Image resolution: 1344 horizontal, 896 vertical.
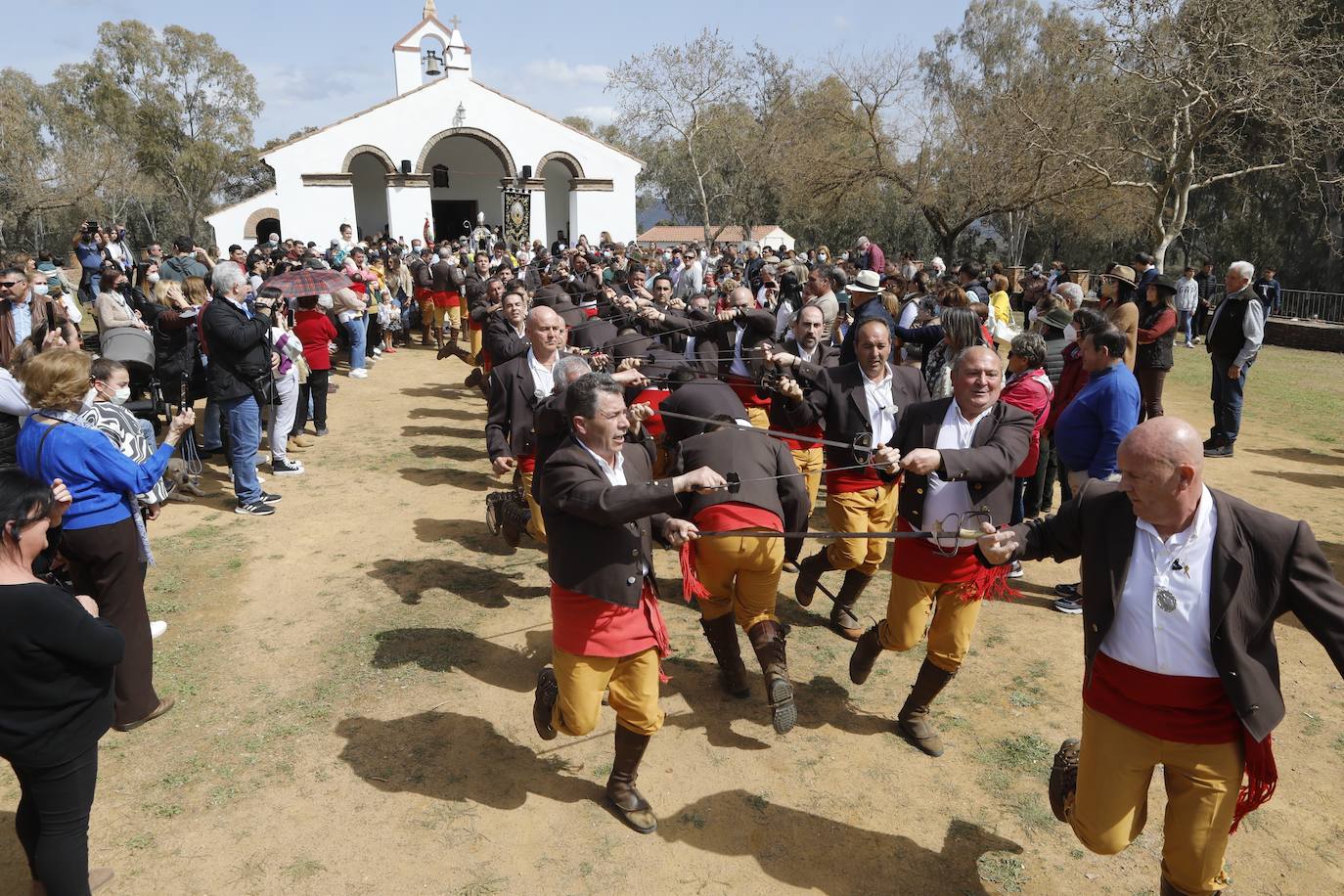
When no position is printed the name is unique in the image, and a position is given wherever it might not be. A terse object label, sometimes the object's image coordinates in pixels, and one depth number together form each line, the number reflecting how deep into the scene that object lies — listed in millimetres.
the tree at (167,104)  52281
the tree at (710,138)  33562
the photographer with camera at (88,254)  16516
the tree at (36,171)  38094
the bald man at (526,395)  6074
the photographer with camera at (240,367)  7676
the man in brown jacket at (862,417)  5309
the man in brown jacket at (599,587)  3600
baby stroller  8500
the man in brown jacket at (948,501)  4105
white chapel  30391
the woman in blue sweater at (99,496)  4045
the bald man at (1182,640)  2627
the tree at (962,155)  25266
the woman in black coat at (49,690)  2797
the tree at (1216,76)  17938
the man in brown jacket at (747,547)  4480
